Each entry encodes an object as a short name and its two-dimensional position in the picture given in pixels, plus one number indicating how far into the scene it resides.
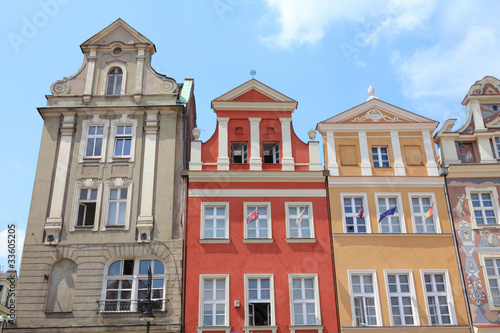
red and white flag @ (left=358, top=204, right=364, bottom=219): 22.53
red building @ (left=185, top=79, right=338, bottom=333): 20.77
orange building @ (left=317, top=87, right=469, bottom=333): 21.02
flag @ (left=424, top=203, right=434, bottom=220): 22.33
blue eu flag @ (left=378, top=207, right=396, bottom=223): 22.05
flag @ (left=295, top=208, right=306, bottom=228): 22.23
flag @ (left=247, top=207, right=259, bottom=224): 22.20
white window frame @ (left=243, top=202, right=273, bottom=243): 22.01
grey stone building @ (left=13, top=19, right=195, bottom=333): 20.73
